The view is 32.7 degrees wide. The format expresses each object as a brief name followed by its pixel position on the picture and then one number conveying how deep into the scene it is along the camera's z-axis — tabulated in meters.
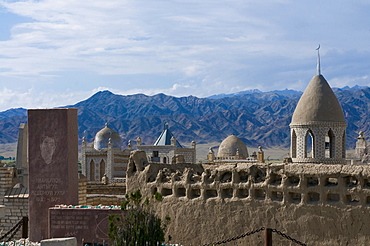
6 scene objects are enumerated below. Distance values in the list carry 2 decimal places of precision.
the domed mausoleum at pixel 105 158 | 46.41
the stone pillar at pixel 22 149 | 34.34
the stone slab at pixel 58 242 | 11.44
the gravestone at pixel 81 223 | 14.80
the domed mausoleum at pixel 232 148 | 44.82
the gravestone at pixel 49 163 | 15.98
